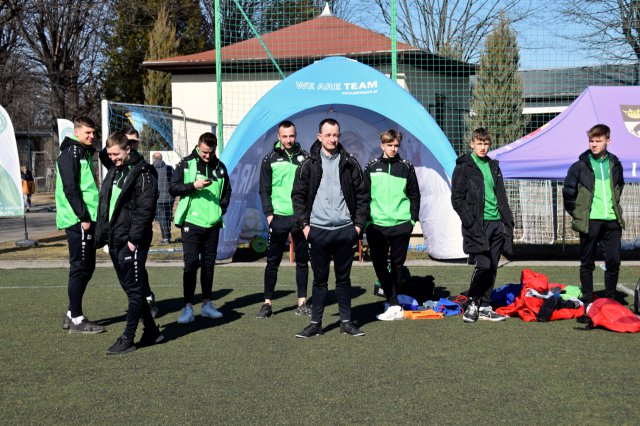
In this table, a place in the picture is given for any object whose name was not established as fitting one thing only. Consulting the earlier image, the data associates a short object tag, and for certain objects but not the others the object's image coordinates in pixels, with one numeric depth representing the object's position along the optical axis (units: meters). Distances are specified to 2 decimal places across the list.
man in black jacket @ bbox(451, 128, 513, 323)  6.95
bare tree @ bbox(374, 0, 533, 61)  29.90
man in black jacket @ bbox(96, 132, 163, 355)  5.96
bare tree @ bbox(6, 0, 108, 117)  33.41
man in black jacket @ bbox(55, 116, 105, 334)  6.67
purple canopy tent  9.98
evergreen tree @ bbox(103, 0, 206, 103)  32.56
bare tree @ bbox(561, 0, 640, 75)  13.38
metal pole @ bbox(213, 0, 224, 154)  11.99
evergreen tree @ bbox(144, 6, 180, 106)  26.70
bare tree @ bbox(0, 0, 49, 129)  31.95
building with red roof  13.82
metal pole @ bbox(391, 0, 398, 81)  11.52
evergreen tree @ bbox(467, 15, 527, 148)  14.08
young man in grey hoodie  6.36
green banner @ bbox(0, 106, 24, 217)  13.05
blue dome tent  10.05
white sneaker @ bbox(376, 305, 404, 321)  7.20
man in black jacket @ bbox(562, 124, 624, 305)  7.32
